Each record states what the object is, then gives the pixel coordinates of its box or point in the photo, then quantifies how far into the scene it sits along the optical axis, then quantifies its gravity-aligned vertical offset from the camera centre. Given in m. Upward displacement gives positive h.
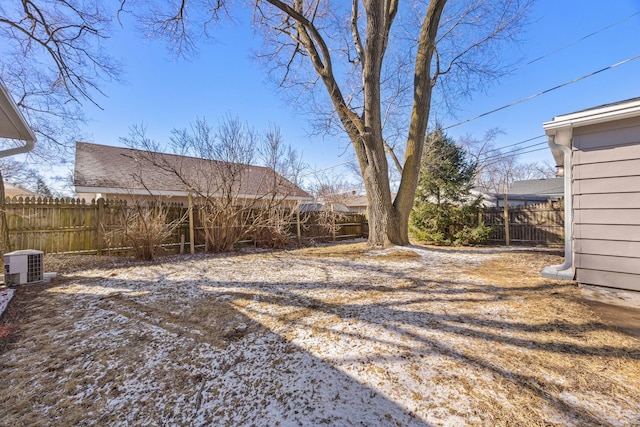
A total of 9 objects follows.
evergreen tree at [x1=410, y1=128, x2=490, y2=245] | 8.79 +0.53
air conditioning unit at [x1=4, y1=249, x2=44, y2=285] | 3.76 -0.80
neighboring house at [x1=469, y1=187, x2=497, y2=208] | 8.84 +0.83
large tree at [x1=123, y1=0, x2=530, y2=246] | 6.68 +5.02
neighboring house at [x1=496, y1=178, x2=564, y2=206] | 15.05 +2.06
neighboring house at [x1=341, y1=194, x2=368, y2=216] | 26.08 +1.44
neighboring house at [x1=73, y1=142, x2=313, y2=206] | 7.36 +1.30
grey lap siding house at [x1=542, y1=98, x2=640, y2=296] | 3.16 +0.35
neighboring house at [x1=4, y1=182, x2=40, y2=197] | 10.89 +1.07
